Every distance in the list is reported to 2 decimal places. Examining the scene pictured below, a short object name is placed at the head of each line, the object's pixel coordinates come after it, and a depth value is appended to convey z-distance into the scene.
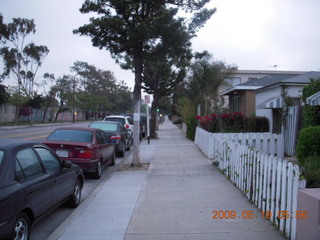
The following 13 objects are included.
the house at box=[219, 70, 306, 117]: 20.52
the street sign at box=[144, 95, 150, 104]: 19.09
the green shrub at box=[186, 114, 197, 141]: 20.09
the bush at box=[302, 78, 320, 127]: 9.42
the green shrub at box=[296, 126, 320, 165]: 7.33
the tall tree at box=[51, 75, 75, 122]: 61.36
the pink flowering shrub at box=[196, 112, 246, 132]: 14.74
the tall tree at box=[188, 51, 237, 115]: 23.61
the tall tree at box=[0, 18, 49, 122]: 46.12
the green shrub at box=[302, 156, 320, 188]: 4.86
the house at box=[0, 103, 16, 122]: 52.22
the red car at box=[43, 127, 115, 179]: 8.46
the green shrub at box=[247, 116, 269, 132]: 14.96
